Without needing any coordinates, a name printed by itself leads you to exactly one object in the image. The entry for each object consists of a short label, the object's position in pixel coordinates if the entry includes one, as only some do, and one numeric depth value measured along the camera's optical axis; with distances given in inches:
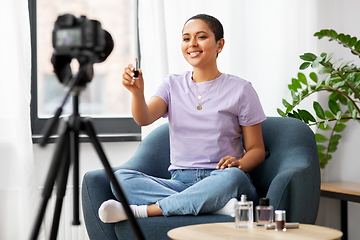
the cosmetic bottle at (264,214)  91.3
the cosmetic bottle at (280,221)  88.7
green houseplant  129.9
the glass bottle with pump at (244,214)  90.3
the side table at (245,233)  85.7
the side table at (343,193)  129.3
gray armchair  100.9
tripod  75.6
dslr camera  77.9
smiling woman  107.6
